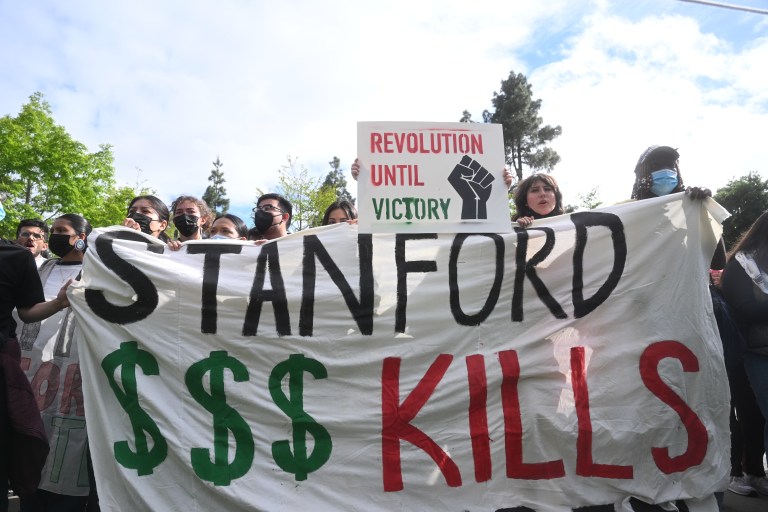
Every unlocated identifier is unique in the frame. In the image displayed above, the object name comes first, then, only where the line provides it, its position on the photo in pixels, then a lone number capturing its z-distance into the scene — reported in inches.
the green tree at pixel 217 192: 2024.9
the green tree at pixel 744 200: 1011.9
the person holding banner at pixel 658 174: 128.7
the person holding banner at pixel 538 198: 132.6
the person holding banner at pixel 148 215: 130.4
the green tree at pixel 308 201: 841.7
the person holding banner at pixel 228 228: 141.6
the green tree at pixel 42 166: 612.4
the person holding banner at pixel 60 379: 113.7
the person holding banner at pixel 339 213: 150.3
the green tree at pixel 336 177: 1820.7
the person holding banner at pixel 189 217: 135.3
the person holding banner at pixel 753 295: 112.5
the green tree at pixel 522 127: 1146.7
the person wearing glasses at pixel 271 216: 141.3
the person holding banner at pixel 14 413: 95.7
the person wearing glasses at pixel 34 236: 168.8
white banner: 105.3
